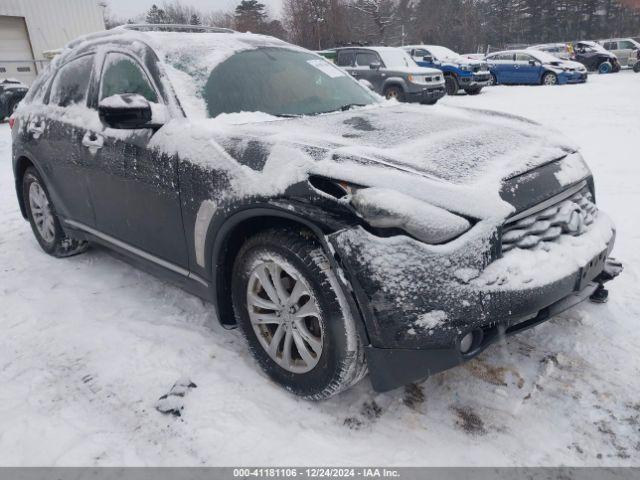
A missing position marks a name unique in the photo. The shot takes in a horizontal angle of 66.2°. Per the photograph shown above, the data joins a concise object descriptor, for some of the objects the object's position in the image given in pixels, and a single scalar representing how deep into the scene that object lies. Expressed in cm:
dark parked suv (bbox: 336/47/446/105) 1275
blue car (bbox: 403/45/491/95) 1638
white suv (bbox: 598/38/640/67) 2414
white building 2009
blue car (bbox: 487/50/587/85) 1839
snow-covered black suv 194
